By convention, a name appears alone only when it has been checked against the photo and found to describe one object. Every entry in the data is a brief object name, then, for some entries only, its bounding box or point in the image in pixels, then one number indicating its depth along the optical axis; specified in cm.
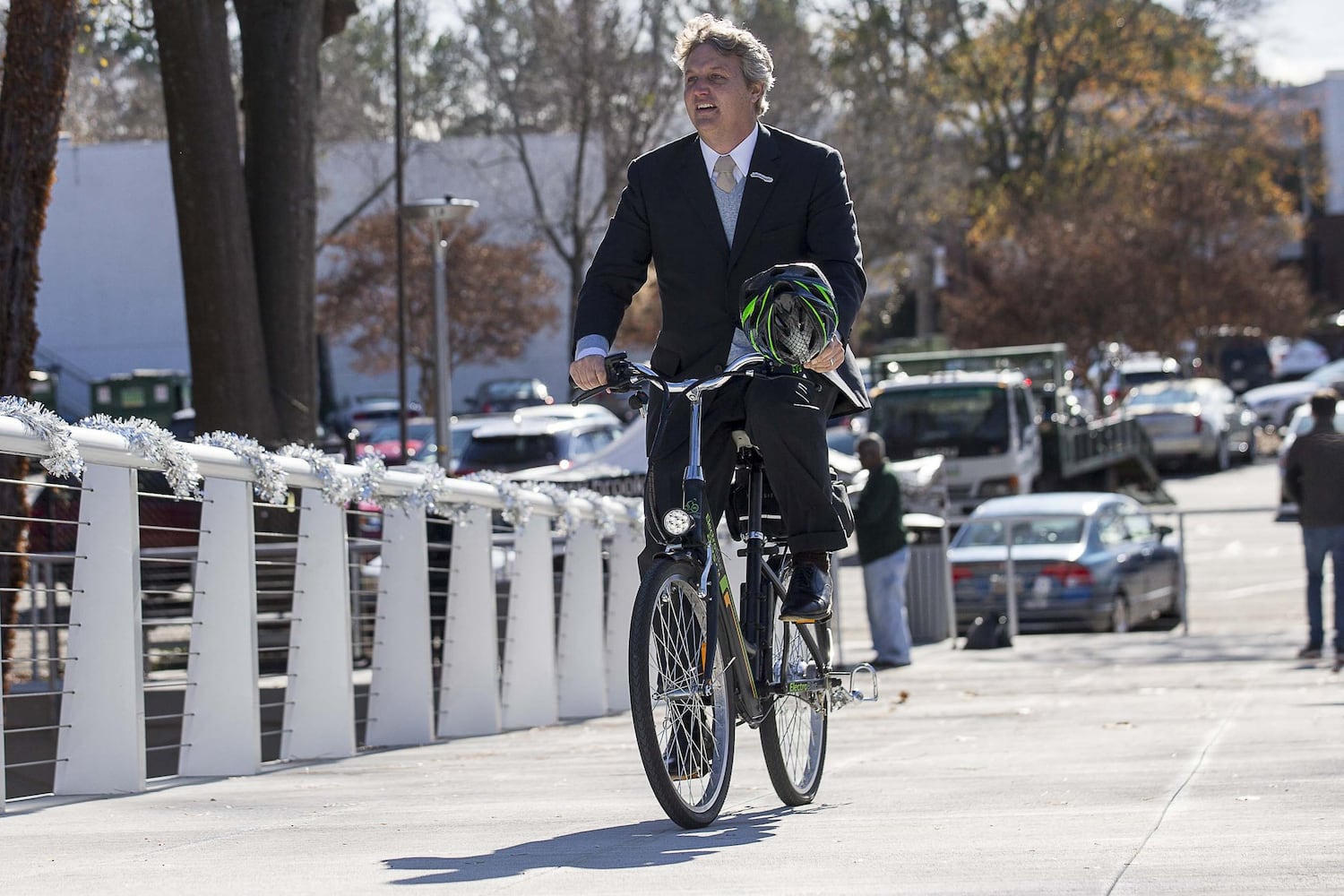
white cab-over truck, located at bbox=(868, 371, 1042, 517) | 2983
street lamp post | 2036
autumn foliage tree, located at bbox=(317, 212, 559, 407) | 4575
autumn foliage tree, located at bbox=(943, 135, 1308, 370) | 4531
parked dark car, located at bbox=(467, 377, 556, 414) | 4600
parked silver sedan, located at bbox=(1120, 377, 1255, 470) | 4044
